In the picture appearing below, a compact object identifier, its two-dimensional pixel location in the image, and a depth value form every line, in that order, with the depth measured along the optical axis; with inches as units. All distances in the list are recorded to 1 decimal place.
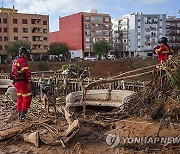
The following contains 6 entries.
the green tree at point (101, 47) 1576.1
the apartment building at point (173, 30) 2072.7
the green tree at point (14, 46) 1294.7
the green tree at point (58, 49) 1510.0
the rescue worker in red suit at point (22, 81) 199.7
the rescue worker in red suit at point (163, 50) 226.9
